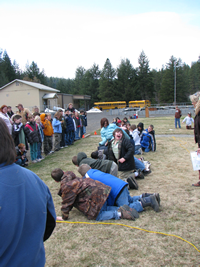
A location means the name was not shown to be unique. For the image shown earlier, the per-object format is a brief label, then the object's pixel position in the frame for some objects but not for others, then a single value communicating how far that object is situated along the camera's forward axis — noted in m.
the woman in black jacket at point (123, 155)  4.83
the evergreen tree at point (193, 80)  76.03
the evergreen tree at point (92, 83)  67.56
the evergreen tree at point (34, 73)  74.19
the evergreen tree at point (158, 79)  82.91
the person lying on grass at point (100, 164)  4.20
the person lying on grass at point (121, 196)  3.54
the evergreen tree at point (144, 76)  64.62
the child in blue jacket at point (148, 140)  8.34
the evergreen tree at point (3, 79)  56.19
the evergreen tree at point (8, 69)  64.19
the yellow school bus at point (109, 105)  51.75
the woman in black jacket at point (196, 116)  3.94
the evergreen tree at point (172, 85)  60.06
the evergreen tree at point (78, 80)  76.99
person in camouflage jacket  3.26
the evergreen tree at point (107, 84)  62.72
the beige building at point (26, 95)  34.75
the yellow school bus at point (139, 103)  47.06
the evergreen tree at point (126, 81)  62.72
